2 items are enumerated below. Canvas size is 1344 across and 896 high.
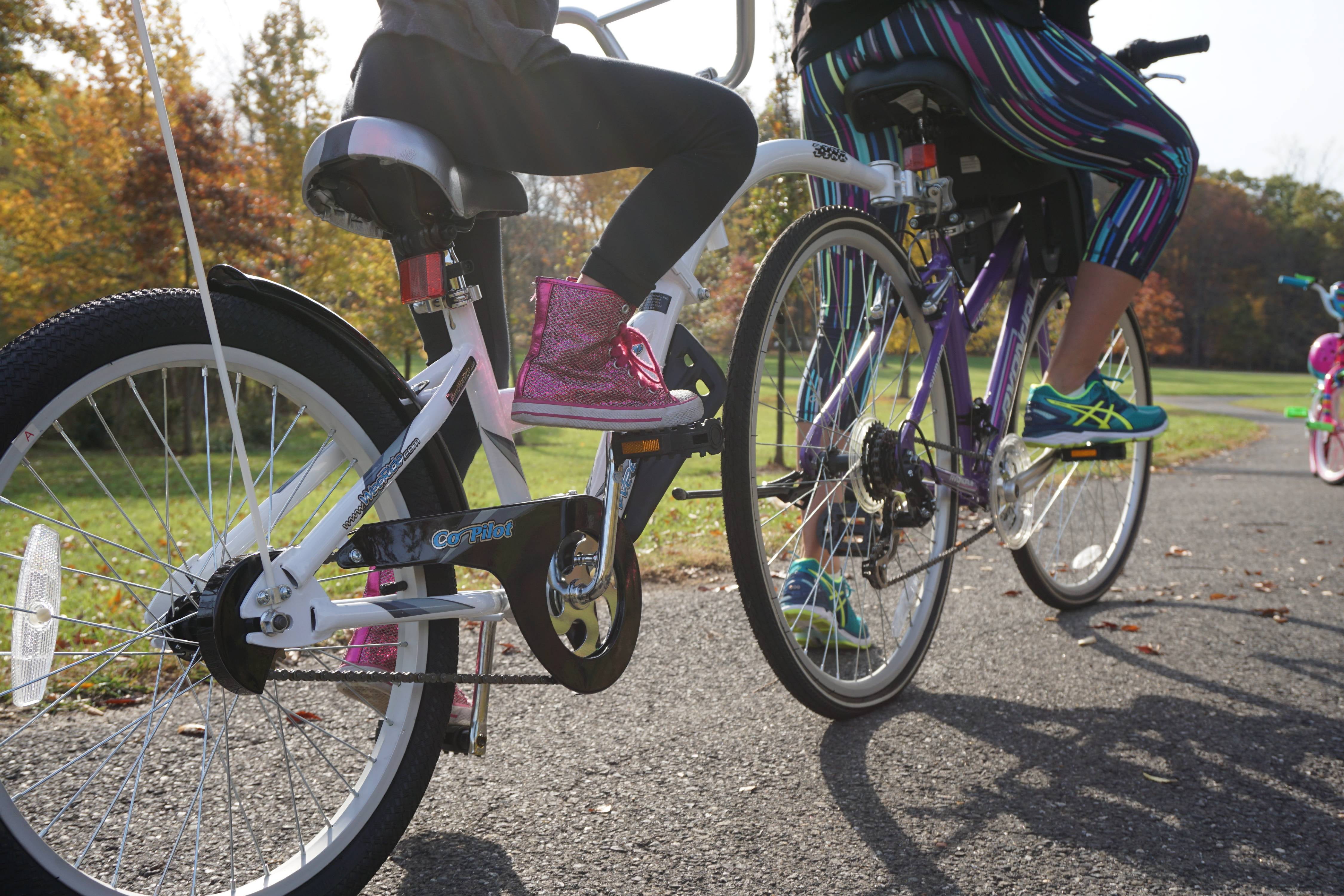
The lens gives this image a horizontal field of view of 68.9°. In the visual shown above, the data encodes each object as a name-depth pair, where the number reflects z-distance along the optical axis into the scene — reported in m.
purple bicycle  2.40
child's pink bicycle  8.13
